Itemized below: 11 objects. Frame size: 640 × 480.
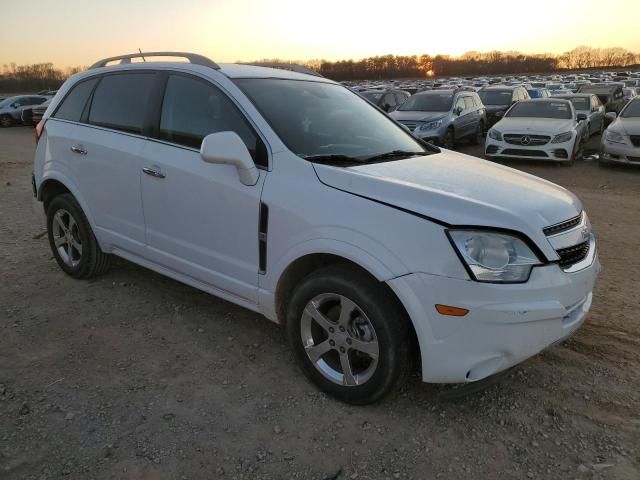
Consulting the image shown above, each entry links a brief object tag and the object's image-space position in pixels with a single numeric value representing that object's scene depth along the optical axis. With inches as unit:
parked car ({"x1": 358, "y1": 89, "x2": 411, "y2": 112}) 680.9
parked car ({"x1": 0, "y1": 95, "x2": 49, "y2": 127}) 969.5
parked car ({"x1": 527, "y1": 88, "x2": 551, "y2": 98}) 876.0
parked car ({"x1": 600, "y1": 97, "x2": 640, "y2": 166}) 428.1
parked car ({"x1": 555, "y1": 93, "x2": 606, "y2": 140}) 607.4
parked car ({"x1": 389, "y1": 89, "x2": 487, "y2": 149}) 503.2
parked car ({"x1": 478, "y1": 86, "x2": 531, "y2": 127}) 689.6
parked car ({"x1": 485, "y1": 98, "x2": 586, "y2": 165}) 453.7
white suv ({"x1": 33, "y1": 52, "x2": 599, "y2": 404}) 96.6
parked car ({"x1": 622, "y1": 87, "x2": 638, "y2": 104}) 1021.2
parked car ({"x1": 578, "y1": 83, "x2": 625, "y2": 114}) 840.3
